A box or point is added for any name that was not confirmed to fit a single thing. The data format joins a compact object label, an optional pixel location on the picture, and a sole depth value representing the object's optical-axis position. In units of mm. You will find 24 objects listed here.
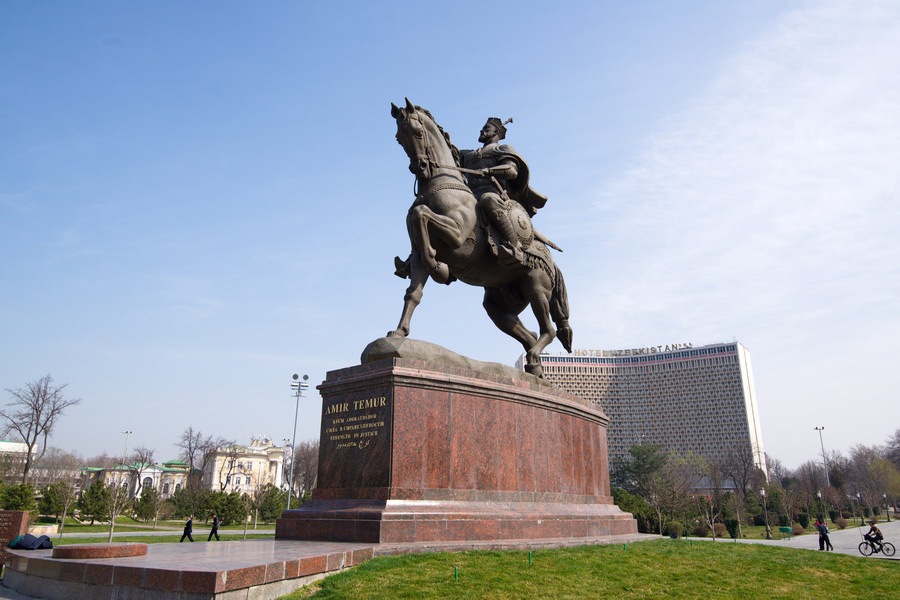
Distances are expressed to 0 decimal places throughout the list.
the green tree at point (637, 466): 60625
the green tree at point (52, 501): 37656
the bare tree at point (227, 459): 89000
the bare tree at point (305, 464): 72788
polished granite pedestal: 7883
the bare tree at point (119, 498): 33062
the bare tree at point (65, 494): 36375
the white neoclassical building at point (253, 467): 94938
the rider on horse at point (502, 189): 10578
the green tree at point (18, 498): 29469
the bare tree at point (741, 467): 69169
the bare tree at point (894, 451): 74906
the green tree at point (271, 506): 46834
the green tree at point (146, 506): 44594
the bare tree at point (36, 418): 44250
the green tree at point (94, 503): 39844
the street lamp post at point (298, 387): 45681
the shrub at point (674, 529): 30941
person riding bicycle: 20453
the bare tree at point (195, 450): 61266
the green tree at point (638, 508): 26328
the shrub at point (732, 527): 37312
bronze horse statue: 9742
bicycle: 20656
